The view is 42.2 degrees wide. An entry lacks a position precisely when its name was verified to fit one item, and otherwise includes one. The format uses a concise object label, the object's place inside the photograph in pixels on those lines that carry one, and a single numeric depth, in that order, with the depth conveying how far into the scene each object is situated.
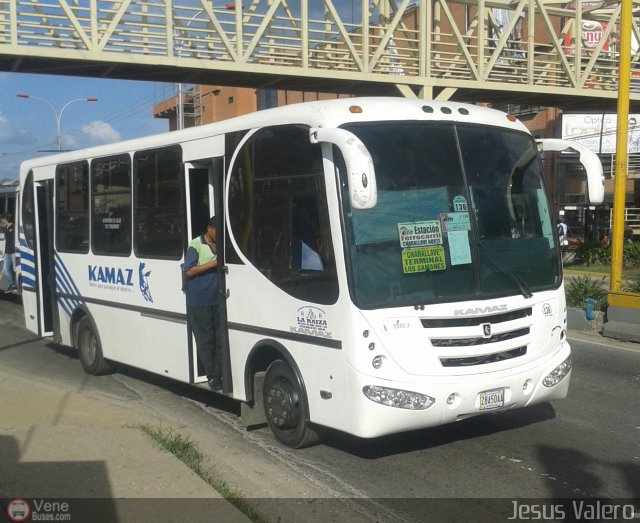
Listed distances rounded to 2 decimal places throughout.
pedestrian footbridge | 17.66
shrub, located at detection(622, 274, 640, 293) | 15.14
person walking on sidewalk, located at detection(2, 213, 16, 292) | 19.25
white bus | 6.12
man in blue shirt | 7.92
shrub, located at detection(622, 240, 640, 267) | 20.84
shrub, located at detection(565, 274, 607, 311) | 14.64
